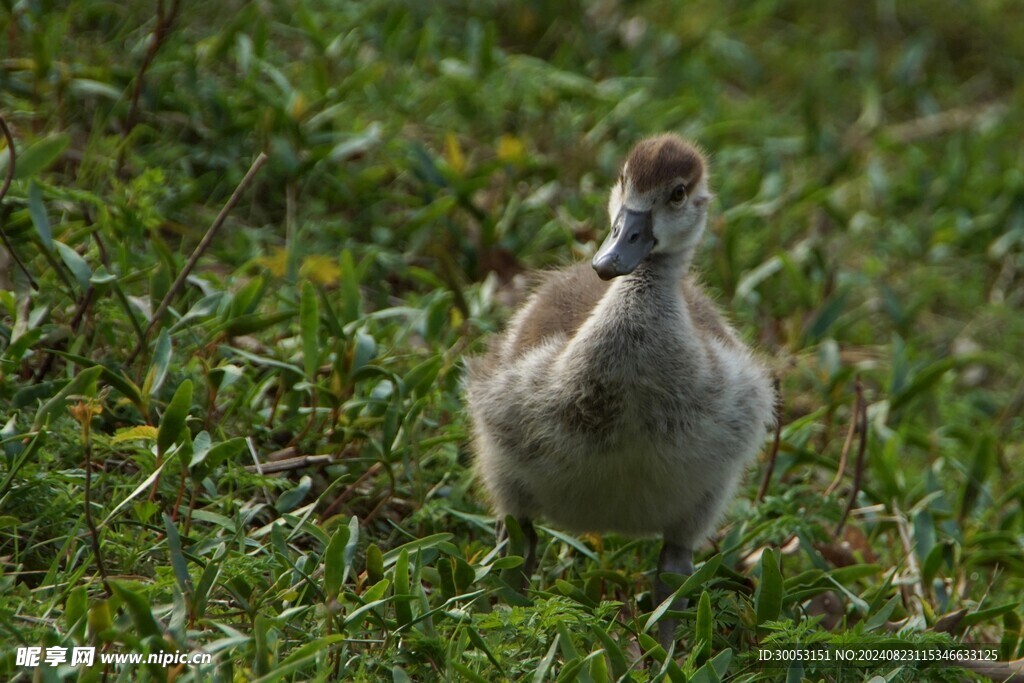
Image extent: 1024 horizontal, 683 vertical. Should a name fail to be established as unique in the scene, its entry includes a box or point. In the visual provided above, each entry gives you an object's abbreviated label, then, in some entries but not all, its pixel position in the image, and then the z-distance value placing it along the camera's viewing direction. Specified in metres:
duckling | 7.27
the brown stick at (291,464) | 7.88
